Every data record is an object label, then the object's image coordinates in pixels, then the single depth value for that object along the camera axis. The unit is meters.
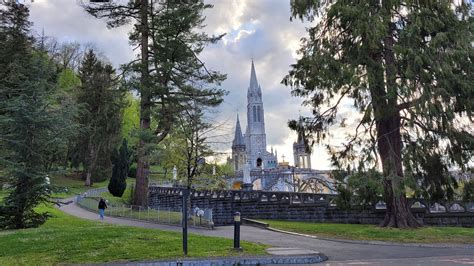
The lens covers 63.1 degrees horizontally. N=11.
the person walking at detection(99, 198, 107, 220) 24.50
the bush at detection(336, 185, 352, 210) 19.06
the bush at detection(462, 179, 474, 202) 17.80
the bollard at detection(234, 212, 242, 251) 11.19
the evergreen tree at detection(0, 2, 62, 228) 17.62
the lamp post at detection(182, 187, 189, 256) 10.34
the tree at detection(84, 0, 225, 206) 27.39
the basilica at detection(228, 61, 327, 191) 125.09
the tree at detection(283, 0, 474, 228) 16.09
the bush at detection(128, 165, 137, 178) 65.04
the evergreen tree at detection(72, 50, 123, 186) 50.03
